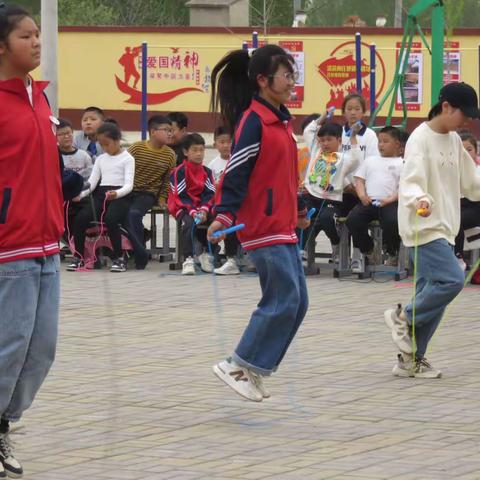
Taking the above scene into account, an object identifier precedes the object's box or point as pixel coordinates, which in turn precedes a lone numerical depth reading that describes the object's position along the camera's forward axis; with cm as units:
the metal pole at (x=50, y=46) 2014
